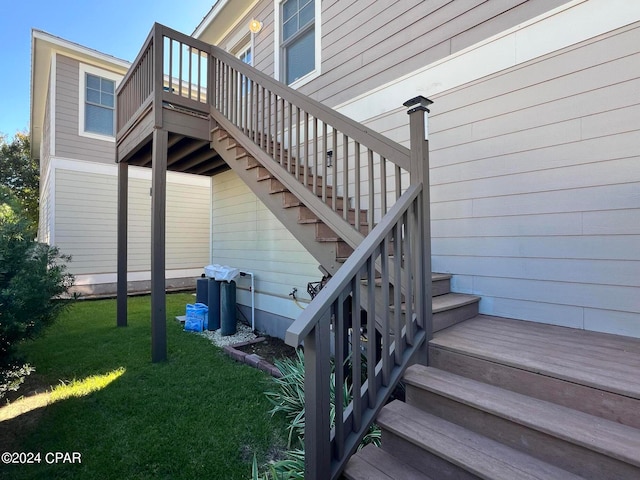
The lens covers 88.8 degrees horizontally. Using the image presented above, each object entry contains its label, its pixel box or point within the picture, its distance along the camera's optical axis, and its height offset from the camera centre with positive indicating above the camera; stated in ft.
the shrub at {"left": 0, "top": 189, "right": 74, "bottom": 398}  9.09 -1.28
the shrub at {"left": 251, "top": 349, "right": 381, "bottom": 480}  6.12 -4.20
